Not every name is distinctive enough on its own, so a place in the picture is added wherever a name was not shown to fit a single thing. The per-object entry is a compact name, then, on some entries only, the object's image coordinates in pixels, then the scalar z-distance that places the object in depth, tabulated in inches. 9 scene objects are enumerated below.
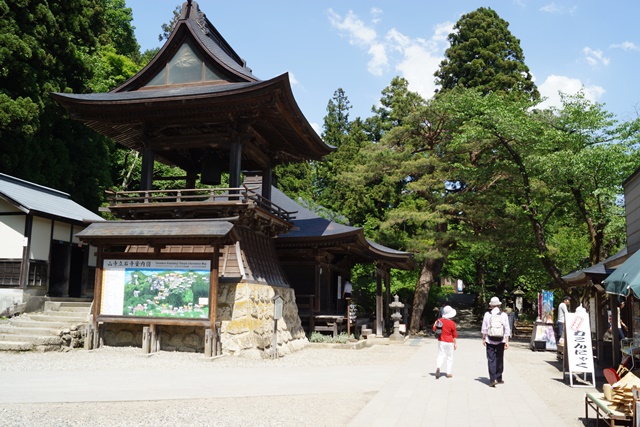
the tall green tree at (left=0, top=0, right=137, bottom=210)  884.6
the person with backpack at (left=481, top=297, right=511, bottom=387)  415.2
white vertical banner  428.5
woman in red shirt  441.1
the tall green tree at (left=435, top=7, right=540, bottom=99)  1441.9
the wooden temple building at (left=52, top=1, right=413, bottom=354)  568.7
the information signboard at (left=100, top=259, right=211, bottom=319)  563.5
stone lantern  858.1
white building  688.4
